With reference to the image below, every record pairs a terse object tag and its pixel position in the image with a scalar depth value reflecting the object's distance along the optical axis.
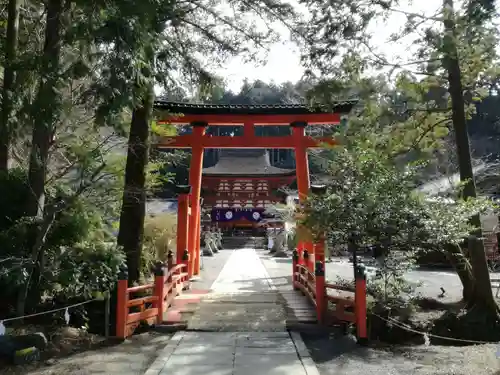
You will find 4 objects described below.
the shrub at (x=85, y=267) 6.29
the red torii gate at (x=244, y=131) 13.39
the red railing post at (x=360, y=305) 6.72
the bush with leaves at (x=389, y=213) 7.34
